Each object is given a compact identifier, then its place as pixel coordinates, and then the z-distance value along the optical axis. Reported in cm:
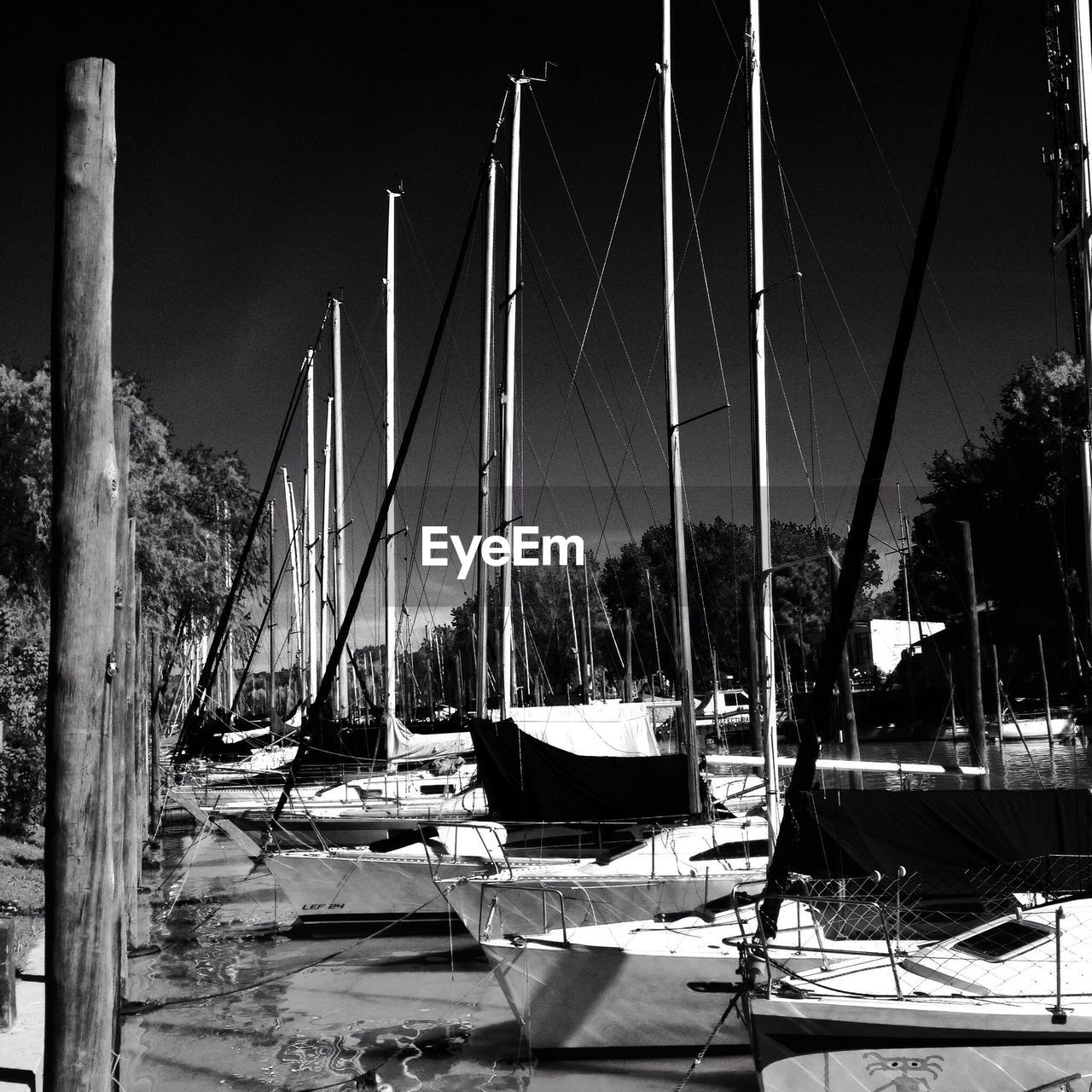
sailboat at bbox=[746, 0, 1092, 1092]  849
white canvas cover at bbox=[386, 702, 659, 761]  2058
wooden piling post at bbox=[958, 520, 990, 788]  3809
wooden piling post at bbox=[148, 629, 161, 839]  2912
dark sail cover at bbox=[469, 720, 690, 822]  1720
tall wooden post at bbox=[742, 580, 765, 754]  1438
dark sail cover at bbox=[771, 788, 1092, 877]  1070
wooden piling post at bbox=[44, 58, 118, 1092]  522
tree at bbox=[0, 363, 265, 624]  2844
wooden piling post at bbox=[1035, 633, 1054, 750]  4630
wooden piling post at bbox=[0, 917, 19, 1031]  1113
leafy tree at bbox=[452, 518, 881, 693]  7738
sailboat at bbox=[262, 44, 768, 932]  1508
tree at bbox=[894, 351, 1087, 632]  5544
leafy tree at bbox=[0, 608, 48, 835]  1944
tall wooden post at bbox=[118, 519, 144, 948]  1496
